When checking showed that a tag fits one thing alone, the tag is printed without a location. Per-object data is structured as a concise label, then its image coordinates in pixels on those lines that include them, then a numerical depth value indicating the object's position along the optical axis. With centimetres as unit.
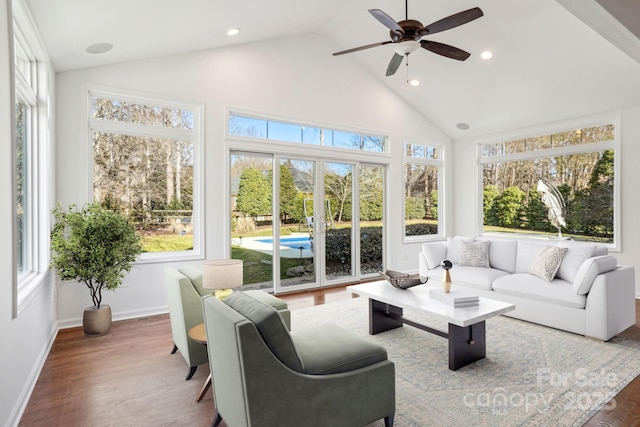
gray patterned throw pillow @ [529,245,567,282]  400
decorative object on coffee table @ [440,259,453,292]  337
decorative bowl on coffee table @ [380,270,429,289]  361
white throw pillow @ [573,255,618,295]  349
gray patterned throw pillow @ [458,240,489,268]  490
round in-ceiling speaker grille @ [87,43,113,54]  348
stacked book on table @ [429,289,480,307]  305
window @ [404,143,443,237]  705
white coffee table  287
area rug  227
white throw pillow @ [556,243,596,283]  391
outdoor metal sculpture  608
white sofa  346
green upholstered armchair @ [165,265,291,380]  275
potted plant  349
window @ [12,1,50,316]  298
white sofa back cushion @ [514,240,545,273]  452
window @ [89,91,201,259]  428
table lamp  261
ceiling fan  294
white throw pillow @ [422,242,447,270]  512
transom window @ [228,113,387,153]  516
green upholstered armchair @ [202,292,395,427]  165
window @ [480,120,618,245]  556
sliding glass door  527
